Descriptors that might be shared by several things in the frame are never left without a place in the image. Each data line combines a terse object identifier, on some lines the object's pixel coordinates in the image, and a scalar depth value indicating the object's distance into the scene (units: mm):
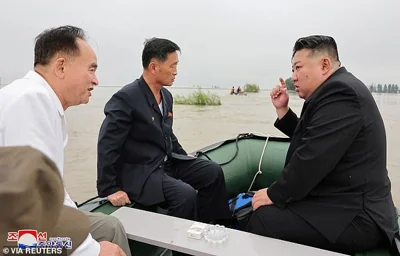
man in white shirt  813
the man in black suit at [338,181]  1139
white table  1016
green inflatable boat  2191
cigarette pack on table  1094
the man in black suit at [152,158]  1555
